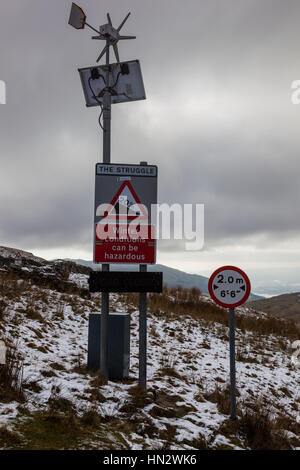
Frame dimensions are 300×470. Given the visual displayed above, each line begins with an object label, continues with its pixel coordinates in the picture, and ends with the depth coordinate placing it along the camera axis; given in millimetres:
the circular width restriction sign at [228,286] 5277
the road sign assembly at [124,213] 6234
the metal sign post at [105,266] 6250
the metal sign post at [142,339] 5984
